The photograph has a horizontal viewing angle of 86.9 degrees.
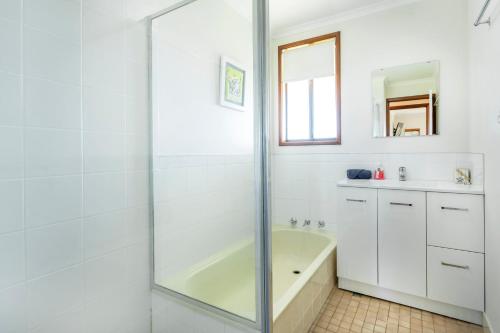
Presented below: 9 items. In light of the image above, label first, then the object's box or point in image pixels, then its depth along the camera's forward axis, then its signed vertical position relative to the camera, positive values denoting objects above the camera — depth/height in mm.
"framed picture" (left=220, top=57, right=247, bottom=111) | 1316 +434
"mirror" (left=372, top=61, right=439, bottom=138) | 2201 +562
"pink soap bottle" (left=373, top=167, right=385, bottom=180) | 2350 -87
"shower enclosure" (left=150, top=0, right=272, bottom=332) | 1273 +52
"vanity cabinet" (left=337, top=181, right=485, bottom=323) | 1711 -580
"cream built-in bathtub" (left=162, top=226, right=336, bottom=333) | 1229 -651
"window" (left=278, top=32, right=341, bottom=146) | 2627 +774
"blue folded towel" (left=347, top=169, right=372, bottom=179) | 2346 -86
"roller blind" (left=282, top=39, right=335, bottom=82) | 2635 +1071
